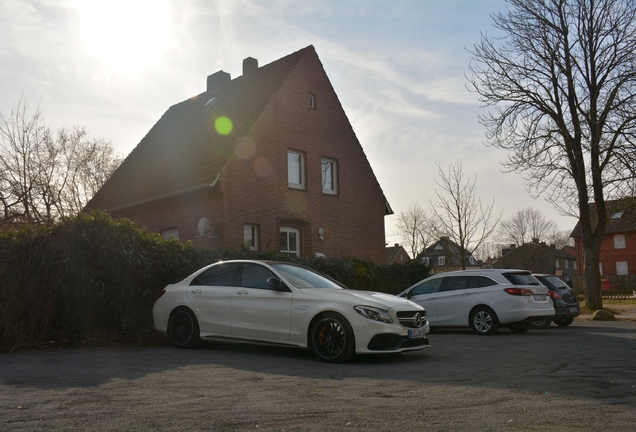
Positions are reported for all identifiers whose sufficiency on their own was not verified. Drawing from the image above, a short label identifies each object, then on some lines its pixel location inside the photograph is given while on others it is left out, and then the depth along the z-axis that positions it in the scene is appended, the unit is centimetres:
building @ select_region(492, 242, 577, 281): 6623
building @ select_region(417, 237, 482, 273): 3094
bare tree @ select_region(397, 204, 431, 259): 5597
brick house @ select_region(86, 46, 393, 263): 2061
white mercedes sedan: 888
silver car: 1431
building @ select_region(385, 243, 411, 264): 10259
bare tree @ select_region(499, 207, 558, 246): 7418
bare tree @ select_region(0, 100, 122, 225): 2780
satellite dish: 2002
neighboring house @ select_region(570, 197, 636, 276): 6316
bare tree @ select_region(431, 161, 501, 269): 3027
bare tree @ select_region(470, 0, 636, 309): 2203
